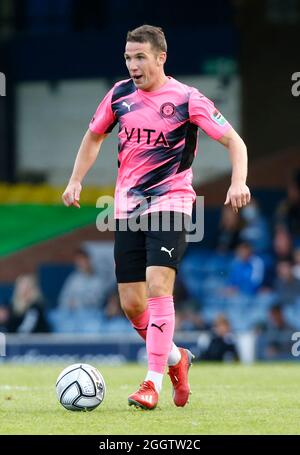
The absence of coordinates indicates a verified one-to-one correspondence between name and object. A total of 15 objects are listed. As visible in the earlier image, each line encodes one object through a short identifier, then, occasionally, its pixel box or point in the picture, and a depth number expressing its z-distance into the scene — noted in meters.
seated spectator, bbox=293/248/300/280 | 17.69
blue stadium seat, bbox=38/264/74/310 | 19.81
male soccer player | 7.47
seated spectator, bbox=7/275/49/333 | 17.03
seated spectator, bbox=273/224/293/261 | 18.16
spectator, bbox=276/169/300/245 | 19.28
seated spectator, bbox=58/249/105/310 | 18.55
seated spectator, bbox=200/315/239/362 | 15.34
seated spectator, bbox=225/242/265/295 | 17.97
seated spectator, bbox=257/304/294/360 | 16.03
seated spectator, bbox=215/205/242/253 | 19.14
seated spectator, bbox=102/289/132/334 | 17.86
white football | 7.44
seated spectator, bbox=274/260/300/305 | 17.56
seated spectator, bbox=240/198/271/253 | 19.25
